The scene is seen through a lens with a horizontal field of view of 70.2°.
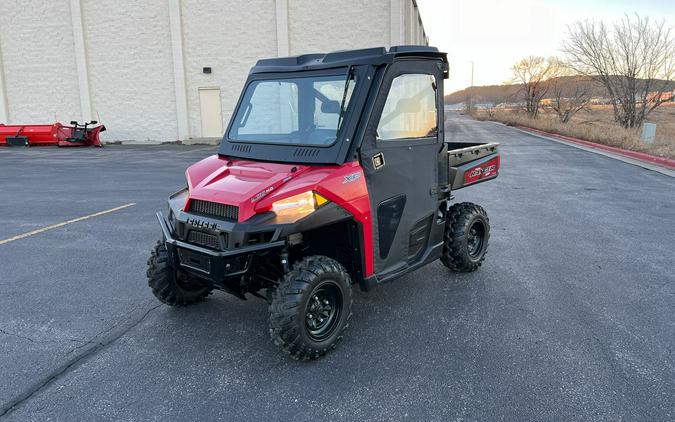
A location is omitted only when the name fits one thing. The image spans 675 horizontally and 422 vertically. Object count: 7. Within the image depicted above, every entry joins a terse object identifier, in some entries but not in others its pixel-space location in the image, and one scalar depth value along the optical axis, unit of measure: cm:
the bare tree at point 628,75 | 2428
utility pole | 6759
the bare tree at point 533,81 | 4138
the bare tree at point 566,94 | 3312
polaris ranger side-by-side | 336
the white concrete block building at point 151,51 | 2216
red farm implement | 2169
